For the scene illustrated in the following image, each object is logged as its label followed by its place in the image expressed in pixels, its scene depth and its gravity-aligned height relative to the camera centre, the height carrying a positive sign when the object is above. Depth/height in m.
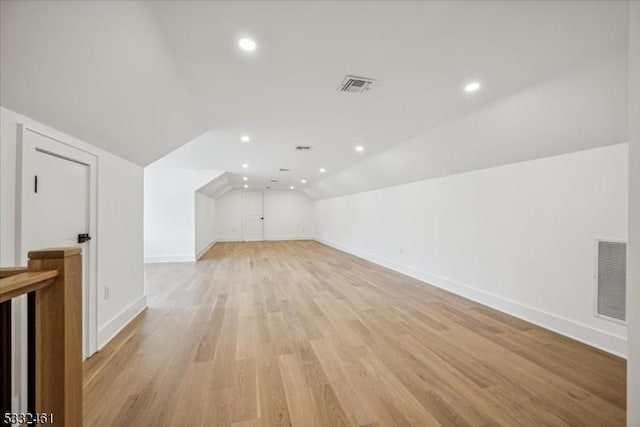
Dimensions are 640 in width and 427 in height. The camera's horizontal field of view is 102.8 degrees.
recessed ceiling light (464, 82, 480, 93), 2.17 +1.10
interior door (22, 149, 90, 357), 1.59 +0.05
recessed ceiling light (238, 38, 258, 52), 1.67 +1.12
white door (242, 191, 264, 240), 11.08 -0.13
